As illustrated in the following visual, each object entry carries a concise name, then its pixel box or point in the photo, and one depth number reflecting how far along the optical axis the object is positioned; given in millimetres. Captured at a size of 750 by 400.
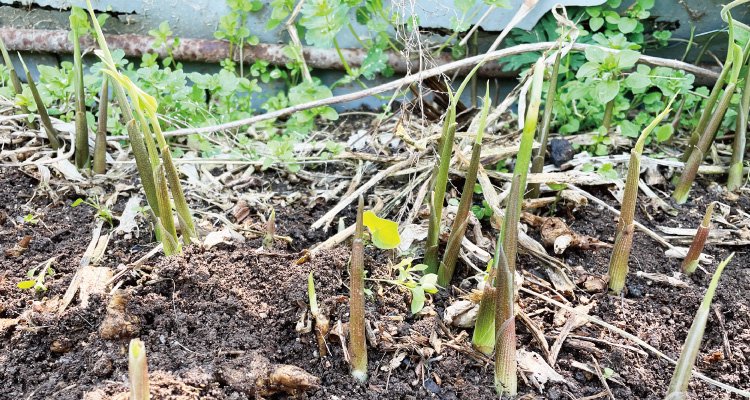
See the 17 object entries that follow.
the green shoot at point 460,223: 481
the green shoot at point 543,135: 592
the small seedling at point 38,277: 533
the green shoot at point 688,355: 388
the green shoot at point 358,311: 433
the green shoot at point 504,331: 438
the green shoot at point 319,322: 484
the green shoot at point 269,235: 575
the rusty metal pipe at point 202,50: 838
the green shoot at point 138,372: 348
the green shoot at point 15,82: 694
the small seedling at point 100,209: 614
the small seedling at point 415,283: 506
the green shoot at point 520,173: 402
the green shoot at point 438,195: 500
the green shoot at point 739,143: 643
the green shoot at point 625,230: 497
